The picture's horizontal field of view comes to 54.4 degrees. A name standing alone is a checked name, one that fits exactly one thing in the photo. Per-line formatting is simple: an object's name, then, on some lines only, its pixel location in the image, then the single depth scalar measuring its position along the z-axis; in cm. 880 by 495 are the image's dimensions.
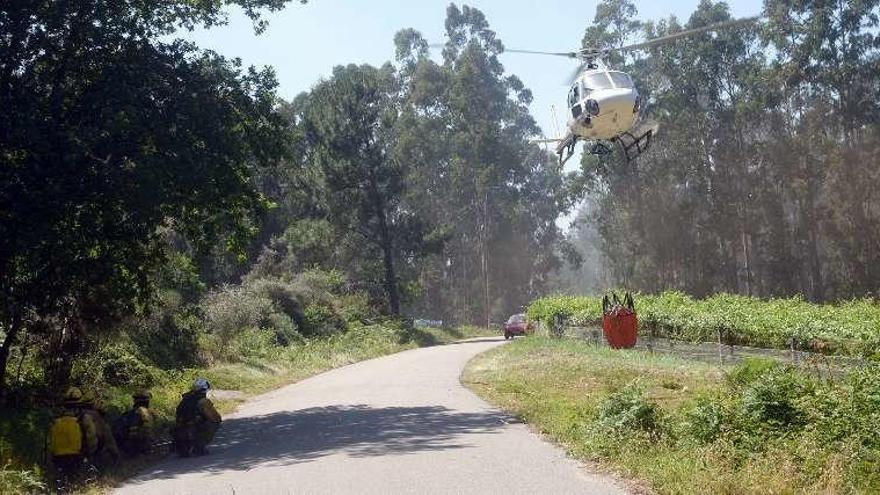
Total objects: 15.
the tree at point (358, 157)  5525
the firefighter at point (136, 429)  1342
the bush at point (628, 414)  1129
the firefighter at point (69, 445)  1160
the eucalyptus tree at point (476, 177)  7938
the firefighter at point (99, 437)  1200
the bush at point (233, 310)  3309
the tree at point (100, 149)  1484
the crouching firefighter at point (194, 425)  1362
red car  5147
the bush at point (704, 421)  1007
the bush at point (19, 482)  1008
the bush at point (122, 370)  2094
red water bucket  2914
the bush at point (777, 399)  996
